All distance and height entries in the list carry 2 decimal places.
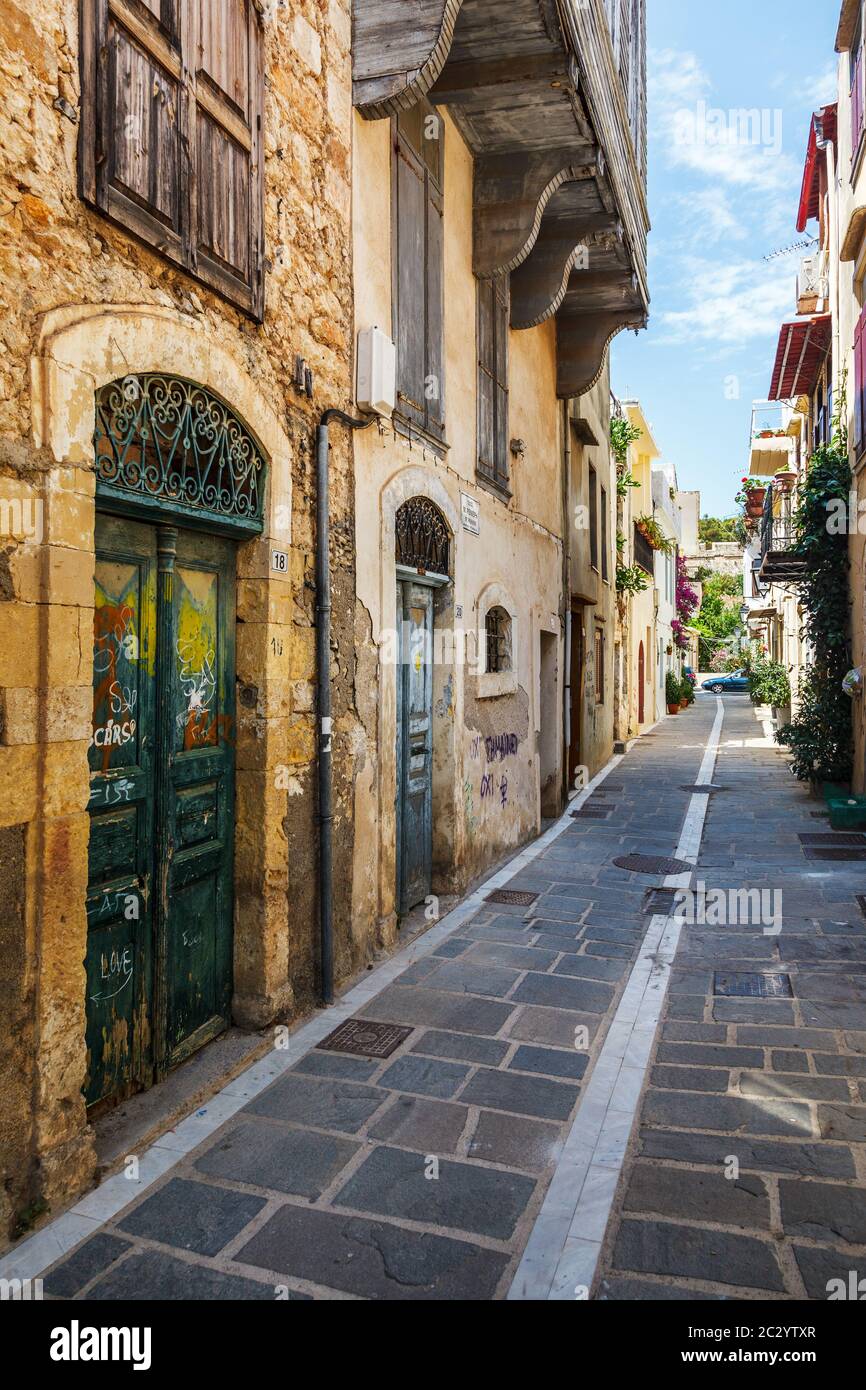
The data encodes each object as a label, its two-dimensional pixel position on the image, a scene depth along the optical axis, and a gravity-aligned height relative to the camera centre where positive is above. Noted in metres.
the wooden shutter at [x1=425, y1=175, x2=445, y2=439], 6.78 +2.85
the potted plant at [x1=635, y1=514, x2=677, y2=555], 21.31 +3.70
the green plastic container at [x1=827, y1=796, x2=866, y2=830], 9.74 -1.48
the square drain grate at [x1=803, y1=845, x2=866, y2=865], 8.38 -1.68
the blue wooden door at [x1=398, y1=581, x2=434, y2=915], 6.54 -0.48
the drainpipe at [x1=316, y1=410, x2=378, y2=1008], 4.86 -0.11
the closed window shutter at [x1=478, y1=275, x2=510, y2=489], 8.23 +2.91
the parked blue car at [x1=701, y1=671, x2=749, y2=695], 43.09 -0.11
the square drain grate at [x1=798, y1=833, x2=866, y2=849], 9.07 -1.66
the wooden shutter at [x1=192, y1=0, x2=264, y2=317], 3.90 +2.47
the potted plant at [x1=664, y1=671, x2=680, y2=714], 29.23 -0.36
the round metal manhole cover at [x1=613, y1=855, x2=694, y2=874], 8.27 -1.73
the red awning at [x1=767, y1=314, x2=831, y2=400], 13.97 +5.45
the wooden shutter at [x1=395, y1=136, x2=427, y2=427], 6.19 +2.90
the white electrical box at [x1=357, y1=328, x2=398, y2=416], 5.32 +1.89
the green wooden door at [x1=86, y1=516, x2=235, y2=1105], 3.52 -0.51
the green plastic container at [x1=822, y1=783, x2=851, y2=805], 10.92 -1.39
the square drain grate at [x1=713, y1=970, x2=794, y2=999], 5.04 -1.77
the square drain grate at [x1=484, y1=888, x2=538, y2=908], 7.10 -1.75
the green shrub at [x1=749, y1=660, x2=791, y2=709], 19.20 -0.06
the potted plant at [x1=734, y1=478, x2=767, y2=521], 22.13 +4.89
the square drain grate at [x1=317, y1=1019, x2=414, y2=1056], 4.36 -1.78
